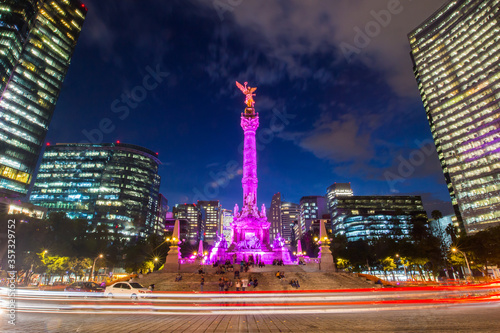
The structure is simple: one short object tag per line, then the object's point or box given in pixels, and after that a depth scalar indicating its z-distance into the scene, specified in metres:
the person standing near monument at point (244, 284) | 21.77
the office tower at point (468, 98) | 78.38
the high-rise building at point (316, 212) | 185.38
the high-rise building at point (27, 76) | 66.56
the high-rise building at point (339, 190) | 172.12
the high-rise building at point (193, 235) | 192.09
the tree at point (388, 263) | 59.35
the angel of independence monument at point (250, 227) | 46.28
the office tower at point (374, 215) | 109.38
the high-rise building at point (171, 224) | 129.30
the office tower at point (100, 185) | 101.38
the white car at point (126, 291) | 16.11
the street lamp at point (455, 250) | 44.38
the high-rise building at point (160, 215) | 130.50
